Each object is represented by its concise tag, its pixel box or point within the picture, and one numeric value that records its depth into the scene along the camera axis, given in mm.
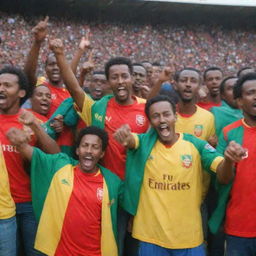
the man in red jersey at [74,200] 3020
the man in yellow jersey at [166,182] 2949
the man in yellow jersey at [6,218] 3004
